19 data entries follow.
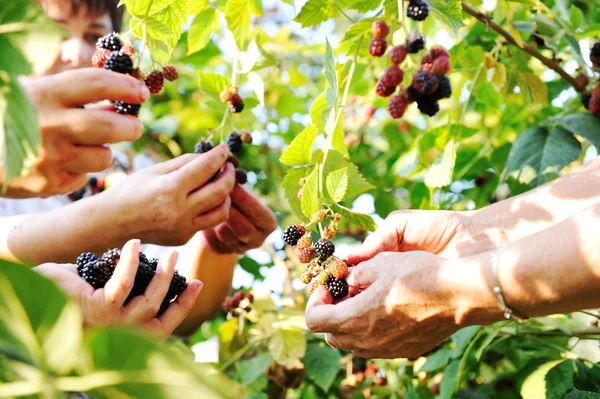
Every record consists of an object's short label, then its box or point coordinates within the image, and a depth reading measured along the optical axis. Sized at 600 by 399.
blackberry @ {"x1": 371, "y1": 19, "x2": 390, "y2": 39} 1.40
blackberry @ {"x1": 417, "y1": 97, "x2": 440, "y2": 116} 1.50
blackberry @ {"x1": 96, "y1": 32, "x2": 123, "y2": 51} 1.31
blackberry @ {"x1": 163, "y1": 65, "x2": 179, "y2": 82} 1.42
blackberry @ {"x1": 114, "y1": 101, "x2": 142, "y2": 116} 1.30
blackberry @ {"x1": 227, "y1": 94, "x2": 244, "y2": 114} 1.62
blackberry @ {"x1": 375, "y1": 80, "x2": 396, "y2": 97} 1.50
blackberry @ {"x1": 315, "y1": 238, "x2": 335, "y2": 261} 1.22
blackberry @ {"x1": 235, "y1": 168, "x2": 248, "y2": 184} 1.79
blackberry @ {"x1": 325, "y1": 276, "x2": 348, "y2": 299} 1.25
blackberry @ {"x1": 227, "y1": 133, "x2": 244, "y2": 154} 1.71
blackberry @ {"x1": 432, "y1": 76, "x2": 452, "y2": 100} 1.47
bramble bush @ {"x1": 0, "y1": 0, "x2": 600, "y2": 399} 0.44
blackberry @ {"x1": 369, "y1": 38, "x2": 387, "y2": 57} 1.39
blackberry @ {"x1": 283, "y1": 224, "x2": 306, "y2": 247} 1.25
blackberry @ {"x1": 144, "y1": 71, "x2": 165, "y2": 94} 1.40
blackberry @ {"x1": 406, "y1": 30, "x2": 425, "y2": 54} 1.41
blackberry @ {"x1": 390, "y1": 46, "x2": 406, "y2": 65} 1.45
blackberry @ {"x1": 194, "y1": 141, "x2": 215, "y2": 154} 1.70
